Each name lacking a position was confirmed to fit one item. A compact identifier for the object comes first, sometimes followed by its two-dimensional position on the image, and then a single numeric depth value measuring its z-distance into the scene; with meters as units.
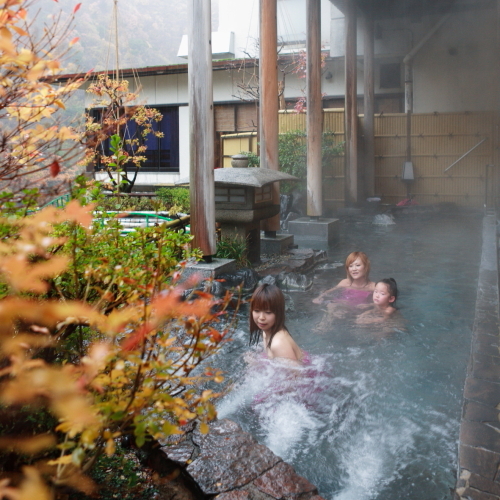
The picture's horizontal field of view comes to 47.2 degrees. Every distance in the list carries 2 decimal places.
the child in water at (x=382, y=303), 6.27
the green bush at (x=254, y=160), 13.93
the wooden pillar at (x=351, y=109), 14.38
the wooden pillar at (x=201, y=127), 6.77
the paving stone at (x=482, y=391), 3.76
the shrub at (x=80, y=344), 1.49
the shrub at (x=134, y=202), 12.35
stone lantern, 8.15
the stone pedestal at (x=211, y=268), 7.11
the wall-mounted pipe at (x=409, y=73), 17.53
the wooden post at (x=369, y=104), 16.77
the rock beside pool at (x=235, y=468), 2.70
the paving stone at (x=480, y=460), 2.89
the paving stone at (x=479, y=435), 3.14
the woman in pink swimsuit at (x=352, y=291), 6.84
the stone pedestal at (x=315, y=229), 11.33
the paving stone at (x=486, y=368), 4.20
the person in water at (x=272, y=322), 4.45
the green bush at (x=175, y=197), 12.70
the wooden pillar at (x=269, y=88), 8.85
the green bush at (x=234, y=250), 8.05
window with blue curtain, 17.95
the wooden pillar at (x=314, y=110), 10.79
